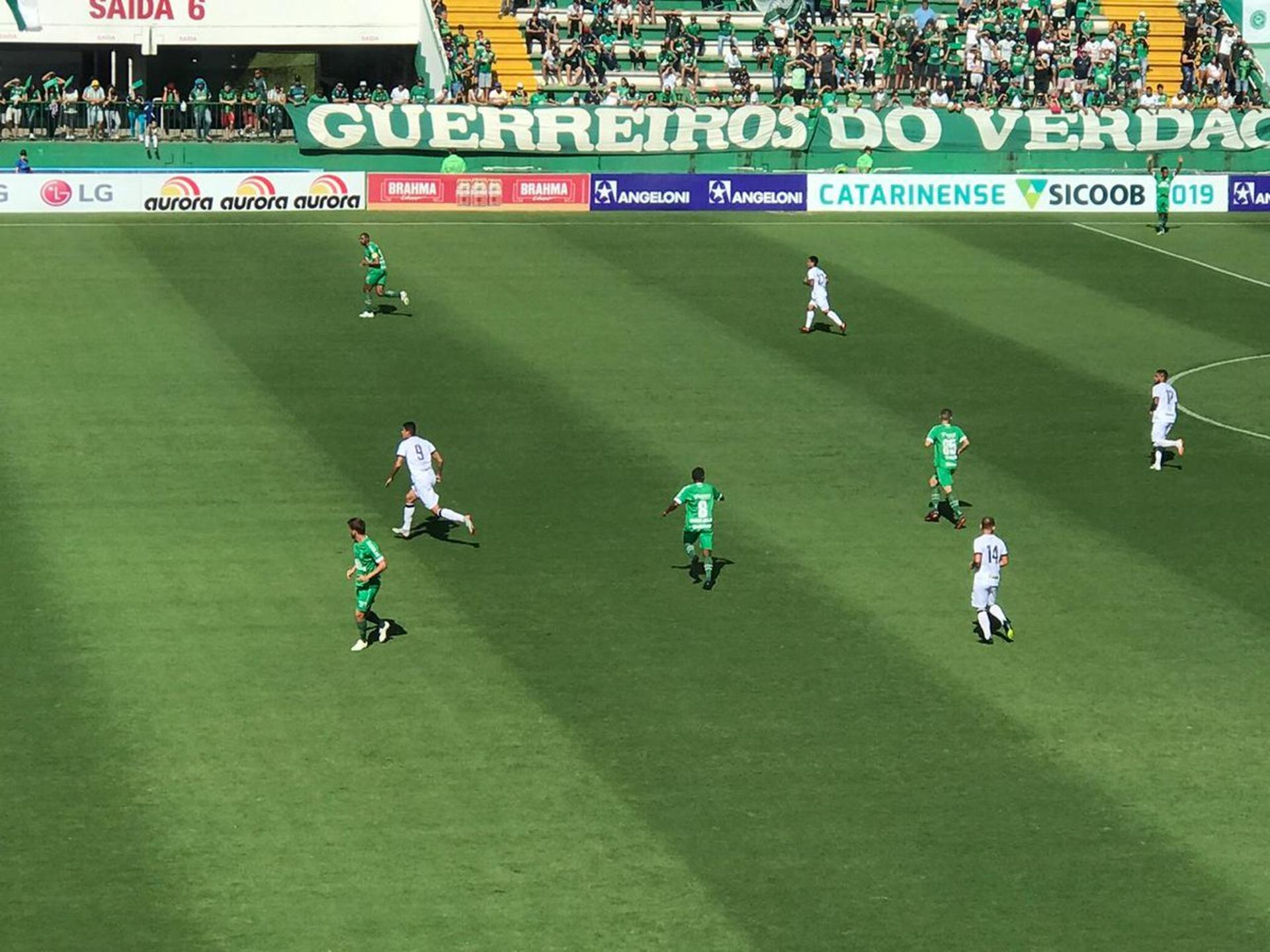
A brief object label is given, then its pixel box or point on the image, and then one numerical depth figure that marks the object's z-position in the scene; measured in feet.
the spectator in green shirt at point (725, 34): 248.73
